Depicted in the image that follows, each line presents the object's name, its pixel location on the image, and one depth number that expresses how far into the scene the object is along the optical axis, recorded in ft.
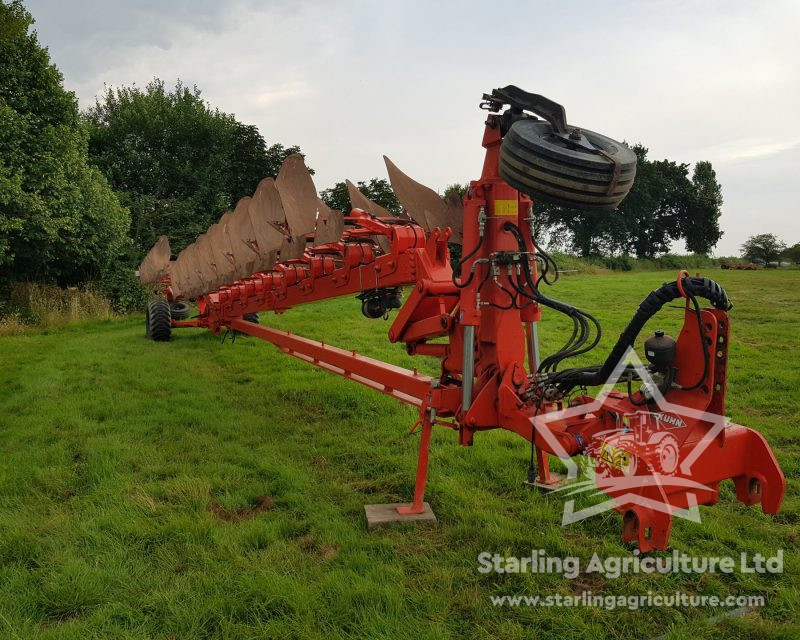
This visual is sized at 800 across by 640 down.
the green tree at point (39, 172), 49.52
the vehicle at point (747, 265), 115.92
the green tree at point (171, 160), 85.15
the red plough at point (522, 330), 8.71
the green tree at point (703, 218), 171.42
